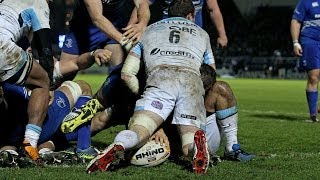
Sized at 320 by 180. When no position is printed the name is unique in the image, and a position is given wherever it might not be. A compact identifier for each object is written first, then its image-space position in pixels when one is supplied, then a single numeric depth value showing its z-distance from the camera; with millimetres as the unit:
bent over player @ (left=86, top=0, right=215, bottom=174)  10642
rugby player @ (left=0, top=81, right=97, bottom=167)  12398
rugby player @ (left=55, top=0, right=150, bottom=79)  14083
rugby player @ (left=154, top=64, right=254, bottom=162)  12444
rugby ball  11355
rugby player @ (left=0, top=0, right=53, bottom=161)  11547
